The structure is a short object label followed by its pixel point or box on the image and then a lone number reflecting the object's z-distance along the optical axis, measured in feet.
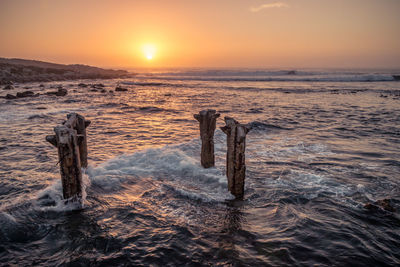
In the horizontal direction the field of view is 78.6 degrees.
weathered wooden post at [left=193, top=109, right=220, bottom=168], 28.07
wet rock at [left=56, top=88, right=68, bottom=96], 101.64
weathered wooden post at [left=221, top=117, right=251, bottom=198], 21.63
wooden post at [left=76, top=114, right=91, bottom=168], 26.58
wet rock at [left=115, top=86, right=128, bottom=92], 129.82
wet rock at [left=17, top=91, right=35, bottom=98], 93.15
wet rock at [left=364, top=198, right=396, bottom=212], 20.69
